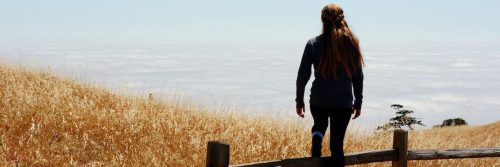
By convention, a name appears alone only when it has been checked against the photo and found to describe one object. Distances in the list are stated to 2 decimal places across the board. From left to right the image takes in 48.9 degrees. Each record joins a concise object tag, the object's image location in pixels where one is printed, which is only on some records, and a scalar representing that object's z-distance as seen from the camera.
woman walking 5.01
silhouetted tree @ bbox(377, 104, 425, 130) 31.23
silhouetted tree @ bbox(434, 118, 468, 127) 34.38
